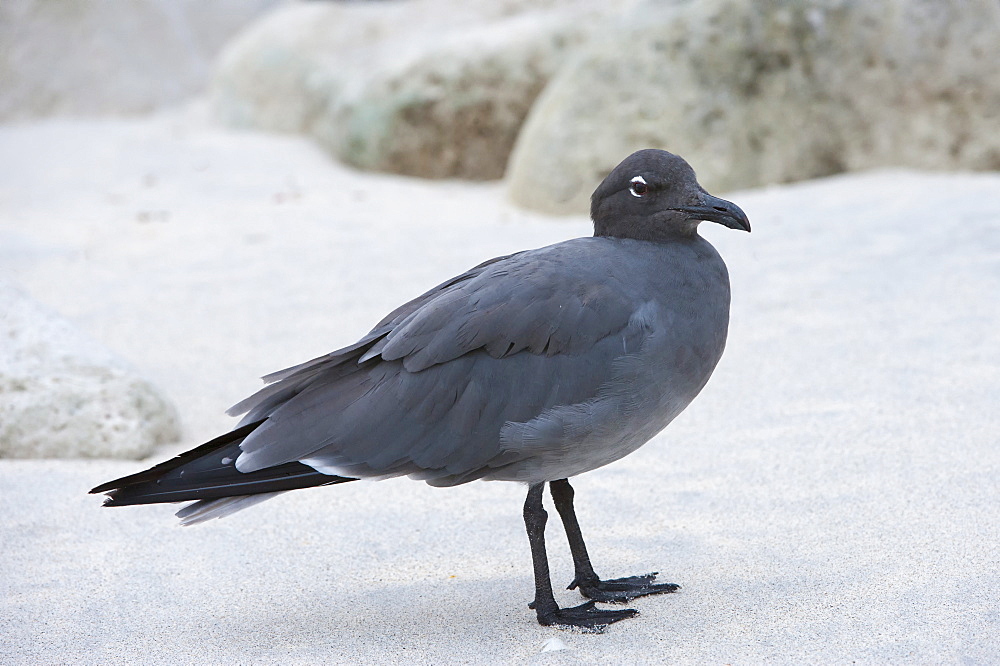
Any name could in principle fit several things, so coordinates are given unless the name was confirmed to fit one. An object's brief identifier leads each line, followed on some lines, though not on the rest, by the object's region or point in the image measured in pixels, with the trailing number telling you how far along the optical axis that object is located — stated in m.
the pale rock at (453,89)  22.23
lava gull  6.05
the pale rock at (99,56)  34.91
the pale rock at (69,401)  9.09
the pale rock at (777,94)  15.99
